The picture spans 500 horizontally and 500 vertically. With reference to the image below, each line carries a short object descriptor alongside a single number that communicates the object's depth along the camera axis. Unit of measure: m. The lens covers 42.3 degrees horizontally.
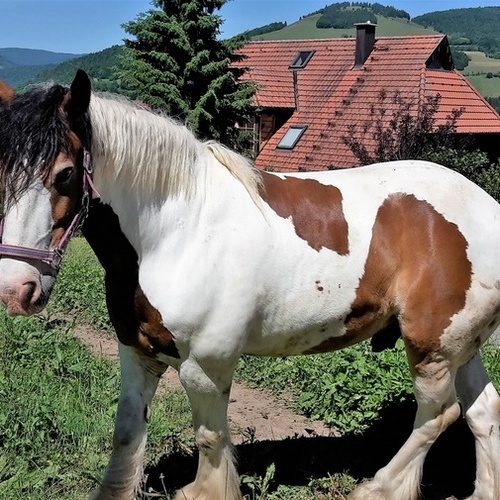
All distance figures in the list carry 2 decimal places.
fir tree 16.69
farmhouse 19.53
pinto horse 2.26
